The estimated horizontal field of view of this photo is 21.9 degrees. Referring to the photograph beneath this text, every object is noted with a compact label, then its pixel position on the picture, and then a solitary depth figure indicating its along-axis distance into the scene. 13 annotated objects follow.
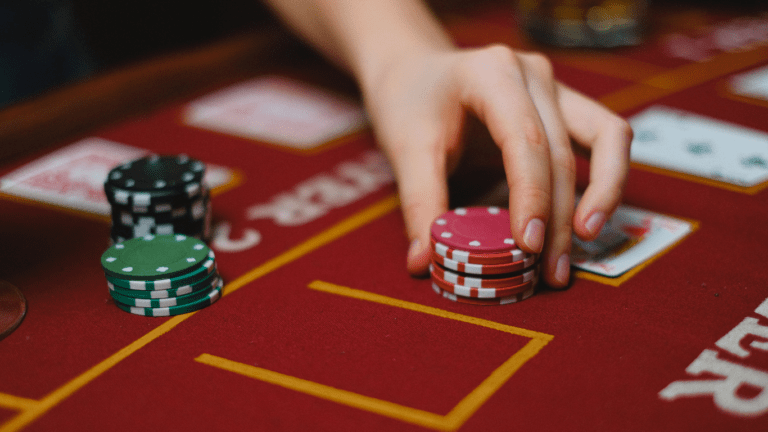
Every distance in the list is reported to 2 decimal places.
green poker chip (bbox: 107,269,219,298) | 0.70
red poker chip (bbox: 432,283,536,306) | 0.71
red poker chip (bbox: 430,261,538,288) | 0.70
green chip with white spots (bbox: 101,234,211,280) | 0.70
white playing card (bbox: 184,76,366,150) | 0.89
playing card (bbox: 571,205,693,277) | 0.73
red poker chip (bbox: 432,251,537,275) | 0.70
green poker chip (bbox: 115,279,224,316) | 0.70
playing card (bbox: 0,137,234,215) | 0.80
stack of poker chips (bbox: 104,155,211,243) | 0.73
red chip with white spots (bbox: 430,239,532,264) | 0.70
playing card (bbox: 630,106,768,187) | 0.82
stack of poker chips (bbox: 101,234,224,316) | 0.70
